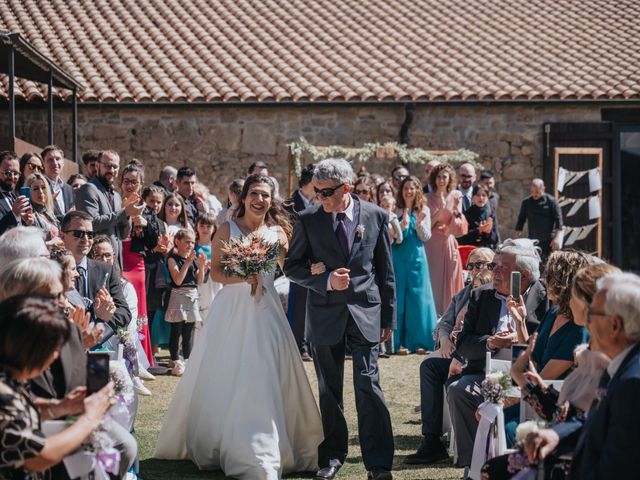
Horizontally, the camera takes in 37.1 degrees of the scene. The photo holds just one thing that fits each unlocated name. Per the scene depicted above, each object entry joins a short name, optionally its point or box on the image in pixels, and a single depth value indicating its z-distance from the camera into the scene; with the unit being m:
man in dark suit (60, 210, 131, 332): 6.14
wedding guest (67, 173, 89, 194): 10.47
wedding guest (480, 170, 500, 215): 14.19
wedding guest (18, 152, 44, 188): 8.86
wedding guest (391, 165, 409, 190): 12.64
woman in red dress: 9.47
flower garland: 16.78
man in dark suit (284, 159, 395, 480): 5.91
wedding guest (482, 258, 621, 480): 4.17
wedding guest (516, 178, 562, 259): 14.74
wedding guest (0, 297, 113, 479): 3.46
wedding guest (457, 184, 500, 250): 12.67
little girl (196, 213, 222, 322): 10.31
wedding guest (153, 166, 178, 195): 12.38
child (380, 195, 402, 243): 10.95
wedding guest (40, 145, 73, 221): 9.40
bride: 5.94
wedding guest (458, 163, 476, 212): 13.30
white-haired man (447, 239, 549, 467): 5.89
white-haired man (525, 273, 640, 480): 3.47
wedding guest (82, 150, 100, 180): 10.18
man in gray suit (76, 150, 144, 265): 8.63
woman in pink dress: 11.64
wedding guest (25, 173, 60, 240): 8.06
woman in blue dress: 11.08
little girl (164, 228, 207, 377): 9.80
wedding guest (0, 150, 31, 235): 7.72
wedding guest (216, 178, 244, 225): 9.80
